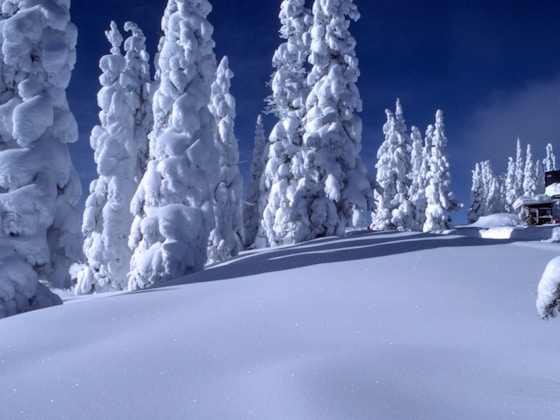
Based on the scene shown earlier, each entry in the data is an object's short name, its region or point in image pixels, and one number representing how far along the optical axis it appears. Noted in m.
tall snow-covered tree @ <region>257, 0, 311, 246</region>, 23.00
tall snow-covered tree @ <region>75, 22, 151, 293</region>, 20.72
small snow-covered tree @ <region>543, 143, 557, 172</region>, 80.24
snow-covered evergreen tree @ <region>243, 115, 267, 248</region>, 34.94
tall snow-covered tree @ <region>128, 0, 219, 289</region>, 13.77
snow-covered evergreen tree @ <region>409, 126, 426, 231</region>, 44.74
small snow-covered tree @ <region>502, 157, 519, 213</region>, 76.10
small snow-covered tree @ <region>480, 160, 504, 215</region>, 65.50
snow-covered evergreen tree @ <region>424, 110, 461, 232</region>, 38.03
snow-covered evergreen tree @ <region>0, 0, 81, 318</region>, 9.36
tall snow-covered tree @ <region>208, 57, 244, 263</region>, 26.77
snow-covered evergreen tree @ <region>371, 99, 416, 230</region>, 36.97
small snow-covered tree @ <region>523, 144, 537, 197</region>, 71.31
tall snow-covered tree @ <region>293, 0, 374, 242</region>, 18.86
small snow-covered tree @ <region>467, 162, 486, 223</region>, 55.00
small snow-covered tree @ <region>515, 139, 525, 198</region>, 77.15
